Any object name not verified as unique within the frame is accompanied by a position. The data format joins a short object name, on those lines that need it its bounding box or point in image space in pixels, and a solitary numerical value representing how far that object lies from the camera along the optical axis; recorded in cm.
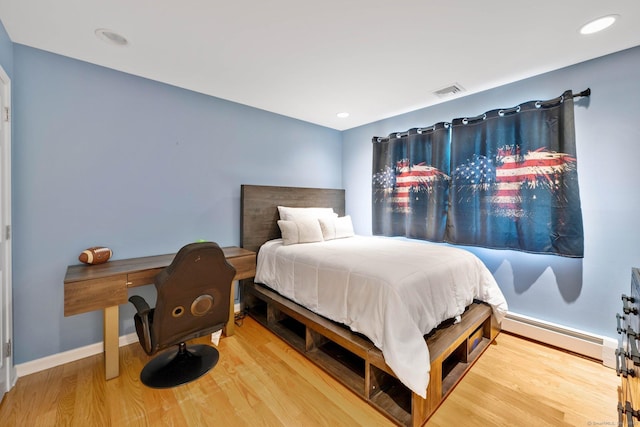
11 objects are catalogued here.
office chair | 172
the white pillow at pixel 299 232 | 297
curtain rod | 220
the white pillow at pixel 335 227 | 329
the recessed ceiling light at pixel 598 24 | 170
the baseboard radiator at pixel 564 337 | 213
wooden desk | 177
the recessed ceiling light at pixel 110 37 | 183
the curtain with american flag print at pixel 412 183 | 309
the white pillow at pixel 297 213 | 327
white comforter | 159
